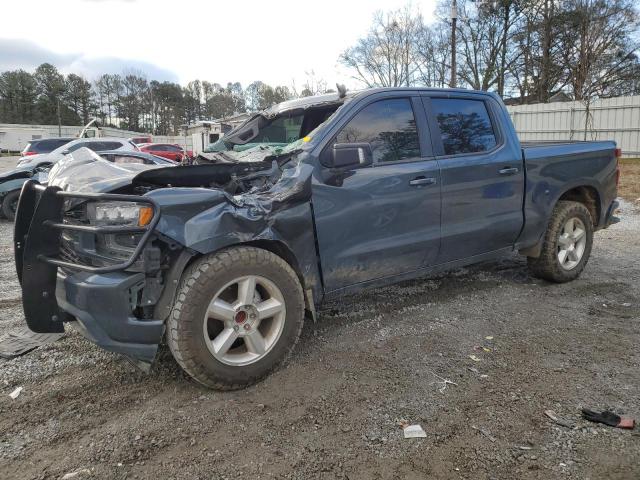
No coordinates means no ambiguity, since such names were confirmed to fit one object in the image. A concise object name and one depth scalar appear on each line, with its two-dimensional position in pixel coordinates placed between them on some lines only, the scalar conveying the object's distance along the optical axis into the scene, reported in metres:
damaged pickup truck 2.72
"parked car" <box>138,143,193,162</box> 22.12
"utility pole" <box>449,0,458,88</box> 19.34
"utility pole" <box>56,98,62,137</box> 58.36
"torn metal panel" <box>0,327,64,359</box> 3.57
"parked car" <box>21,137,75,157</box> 17.91
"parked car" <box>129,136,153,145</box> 28.36
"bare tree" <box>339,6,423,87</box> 38.53
